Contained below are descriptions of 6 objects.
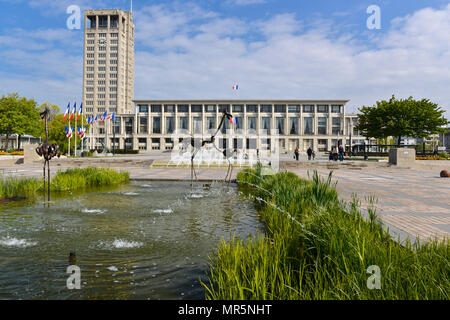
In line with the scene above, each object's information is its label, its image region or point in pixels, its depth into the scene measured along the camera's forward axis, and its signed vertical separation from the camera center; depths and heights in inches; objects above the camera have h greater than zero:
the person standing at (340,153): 1415.2 -11.7
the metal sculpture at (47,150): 367.6 +0.1
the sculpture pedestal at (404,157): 1139.3 -23.6
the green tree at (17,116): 2117.1 +232.6
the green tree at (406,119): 1829.5 +187.9
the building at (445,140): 5202.8 +181.0
